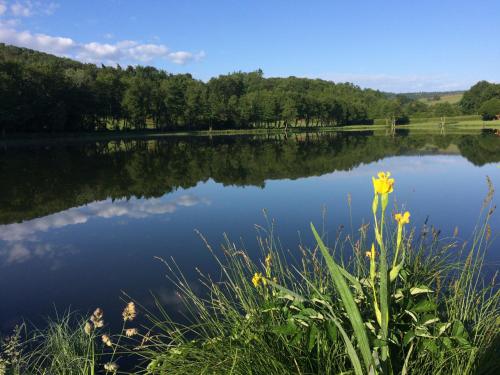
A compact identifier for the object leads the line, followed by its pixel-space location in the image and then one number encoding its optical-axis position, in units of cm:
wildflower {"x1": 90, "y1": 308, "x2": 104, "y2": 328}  306
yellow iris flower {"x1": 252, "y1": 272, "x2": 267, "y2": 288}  319
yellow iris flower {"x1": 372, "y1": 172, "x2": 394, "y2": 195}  216
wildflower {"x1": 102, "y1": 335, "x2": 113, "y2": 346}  311
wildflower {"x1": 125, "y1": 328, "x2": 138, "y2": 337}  320
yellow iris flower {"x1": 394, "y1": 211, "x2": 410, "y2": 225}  227
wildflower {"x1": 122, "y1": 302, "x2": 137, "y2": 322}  299
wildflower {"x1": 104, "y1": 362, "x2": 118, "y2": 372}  309
